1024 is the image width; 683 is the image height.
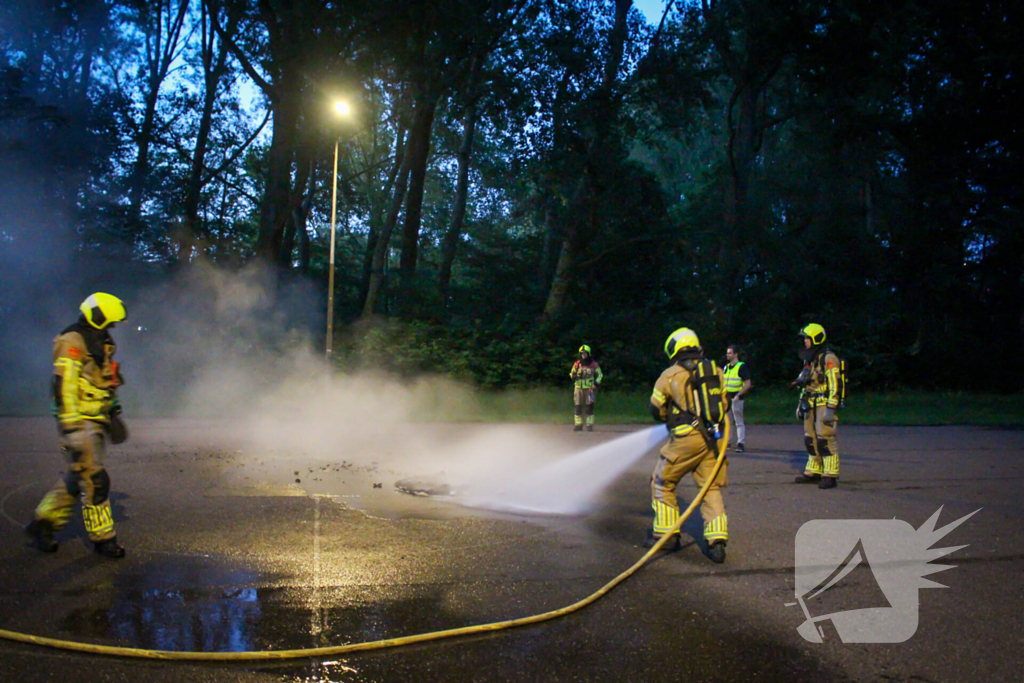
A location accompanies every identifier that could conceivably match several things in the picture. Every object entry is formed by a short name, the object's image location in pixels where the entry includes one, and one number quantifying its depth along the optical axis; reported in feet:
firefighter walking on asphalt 19.11
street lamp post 68.96
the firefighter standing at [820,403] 30.42
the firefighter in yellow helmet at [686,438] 20.72
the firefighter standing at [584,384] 52.19
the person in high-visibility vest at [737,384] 40.88
